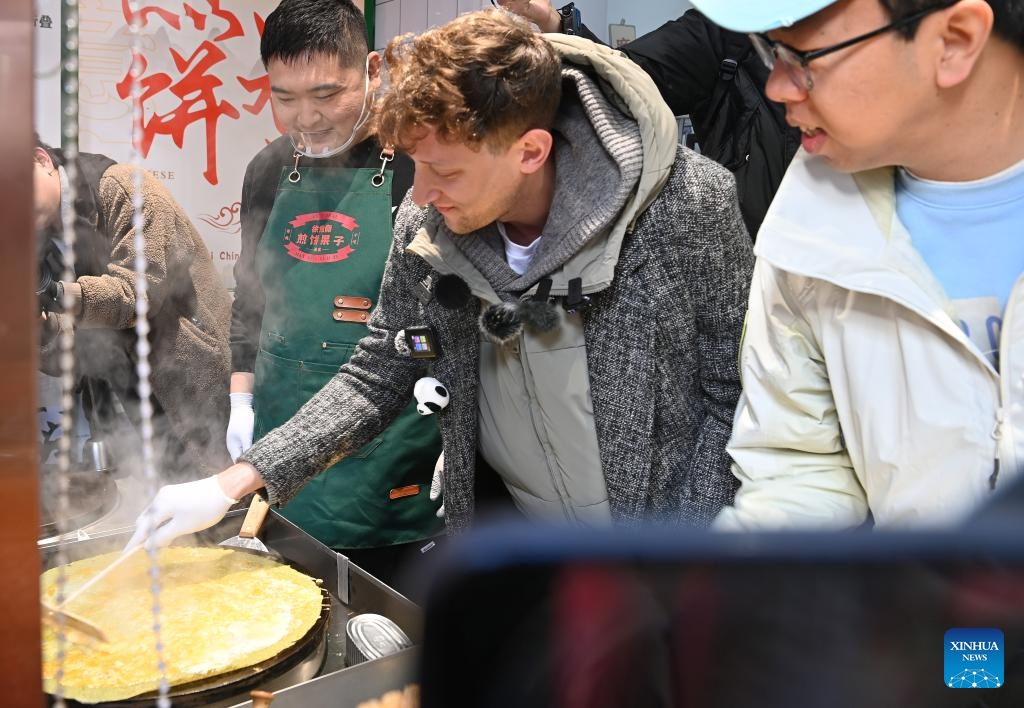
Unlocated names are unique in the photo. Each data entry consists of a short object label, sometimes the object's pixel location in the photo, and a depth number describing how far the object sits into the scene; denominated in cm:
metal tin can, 134
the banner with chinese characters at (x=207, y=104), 372
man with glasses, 100
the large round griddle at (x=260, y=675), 127
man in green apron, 216
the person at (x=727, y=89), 217
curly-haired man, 150
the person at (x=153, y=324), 222
